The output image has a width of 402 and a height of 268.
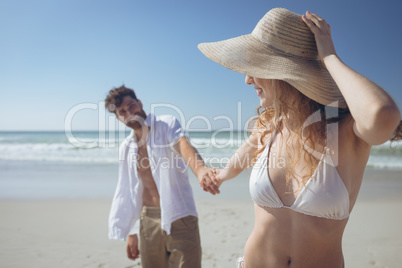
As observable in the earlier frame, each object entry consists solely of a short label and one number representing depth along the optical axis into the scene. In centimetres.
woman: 141
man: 283
